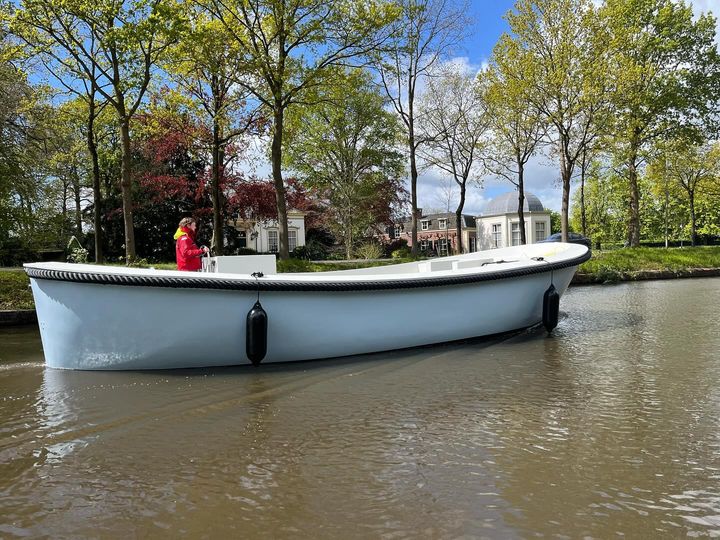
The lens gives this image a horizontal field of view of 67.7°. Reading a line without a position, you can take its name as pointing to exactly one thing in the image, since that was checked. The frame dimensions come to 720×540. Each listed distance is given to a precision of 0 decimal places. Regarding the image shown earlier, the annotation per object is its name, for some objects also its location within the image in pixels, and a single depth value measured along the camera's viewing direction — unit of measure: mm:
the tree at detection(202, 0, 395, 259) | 14938
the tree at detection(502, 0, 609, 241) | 18016
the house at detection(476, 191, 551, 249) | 43594
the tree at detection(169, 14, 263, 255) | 14656
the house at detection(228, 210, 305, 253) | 38594
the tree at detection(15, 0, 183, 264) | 12680
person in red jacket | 6504
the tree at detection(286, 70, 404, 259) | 31906
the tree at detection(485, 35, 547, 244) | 18722
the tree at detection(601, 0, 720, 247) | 24453
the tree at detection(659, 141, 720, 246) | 28391
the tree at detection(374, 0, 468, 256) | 21234
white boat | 5176
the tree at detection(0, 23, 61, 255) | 13418
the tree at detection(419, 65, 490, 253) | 26234
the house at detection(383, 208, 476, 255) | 55462
